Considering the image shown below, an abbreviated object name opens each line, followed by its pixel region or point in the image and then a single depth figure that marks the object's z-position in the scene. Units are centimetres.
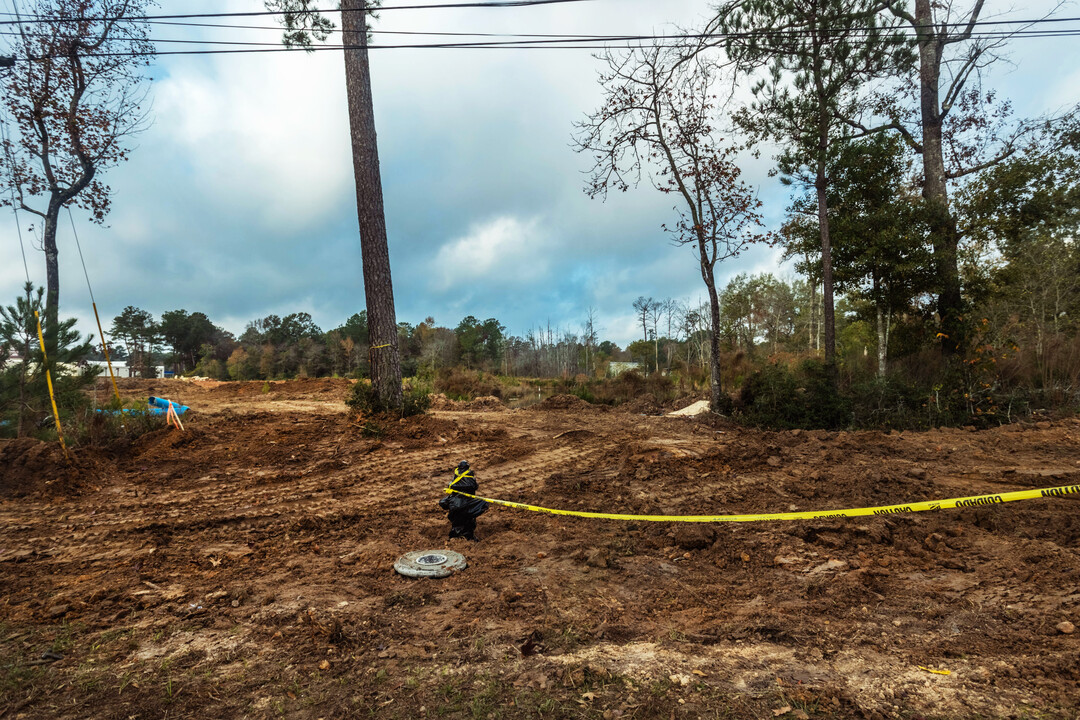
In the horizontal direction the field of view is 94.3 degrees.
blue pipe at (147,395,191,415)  1027
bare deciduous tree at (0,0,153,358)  1180
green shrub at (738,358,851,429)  1198
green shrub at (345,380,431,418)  1007
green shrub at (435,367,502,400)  2231
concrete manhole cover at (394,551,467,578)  394
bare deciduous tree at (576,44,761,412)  1370
